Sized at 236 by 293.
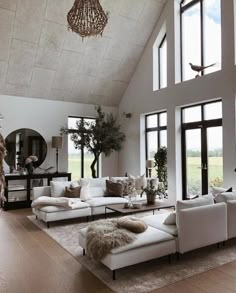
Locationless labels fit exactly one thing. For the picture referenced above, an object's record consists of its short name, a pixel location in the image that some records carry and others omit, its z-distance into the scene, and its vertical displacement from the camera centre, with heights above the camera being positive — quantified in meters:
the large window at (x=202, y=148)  5.94 +0.14
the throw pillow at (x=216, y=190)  4.59 -0.68
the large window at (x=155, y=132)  7.48 +0.65
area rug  2.80 -1.42
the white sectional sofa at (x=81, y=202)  5.01 -1.03
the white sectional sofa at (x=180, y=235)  2.97 -1.07
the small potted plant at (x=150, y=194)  5.20 -0.82
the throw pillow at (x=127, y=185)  6.09 -0.76
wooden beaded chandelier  3.76 +2.05
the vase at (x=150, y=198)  5.20 -0.92
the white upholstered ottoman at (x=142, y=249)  2.90 -1.16
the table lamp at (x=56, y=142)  7.29 +0.36
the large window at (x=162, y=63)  7.47 +2.67
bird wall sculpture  6.11 +2.05
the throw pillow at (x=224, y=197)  3.95 -0.68
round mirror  7.18 +0.22
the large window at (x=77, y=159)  8.10 -0.16
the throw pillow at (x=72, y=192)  5.70 -0.84
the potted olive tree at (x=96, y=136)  7.74 +0.55
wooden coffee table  4.68 -1.04
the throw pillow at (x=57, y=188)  5.68 -0.76
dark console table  6.68 -0.85
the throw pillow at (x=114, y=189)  6.17 -0.85
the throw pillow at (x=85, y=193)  5.69 -0.87
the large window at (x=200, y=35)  5.94 +2.95
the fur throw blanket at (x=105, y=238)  2.96 -1.01
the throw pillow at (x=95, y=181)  6.04 -0.66
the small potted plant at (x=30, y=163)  6.94 -0.23
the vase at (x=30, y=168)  7.02 -0.37
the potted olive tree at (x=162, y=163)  7.14 -0.26
